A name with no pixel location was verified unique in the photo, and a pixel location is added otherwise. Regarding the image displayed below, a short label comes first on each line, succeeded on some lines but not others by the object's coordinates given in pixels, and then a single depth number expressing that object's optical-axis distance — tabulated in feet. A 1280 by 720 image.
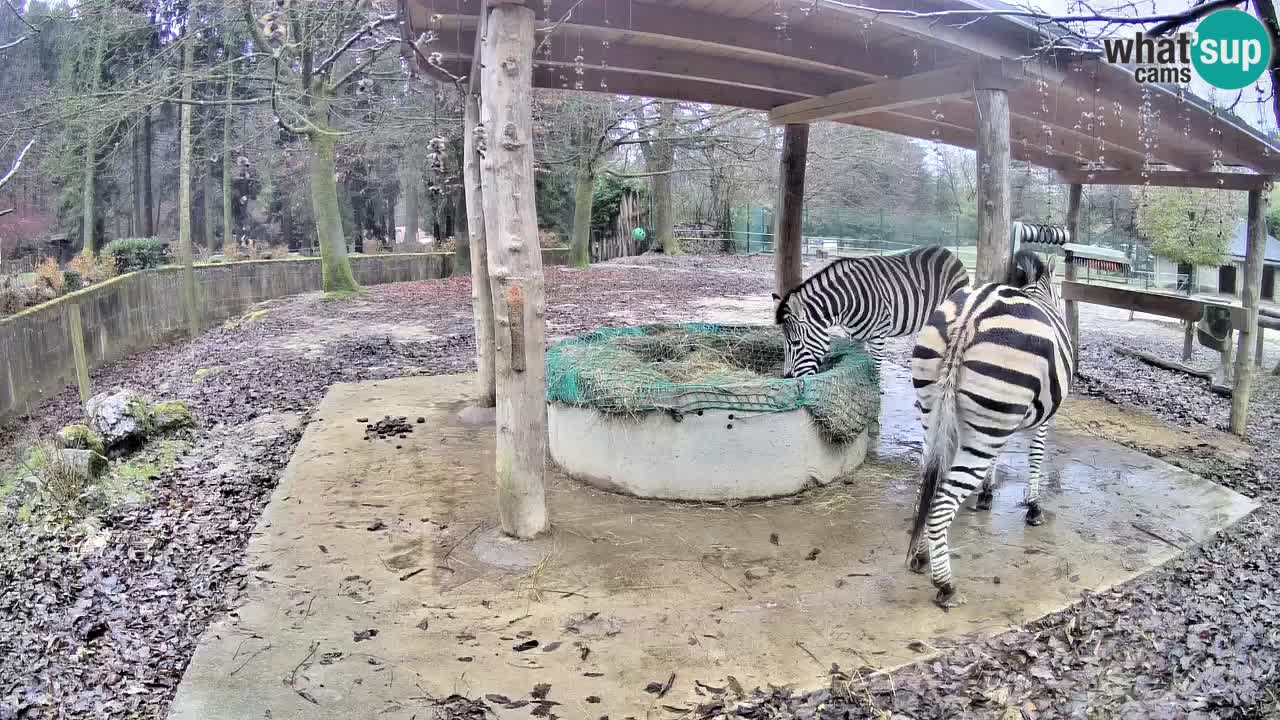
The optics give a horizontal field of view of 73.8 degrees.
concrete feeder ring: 17.58
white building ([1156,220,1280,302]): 55.06
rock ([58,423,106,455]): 22.03
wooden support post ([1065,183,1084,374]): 32.63
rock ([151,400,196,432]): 24.62
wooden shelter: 14.87
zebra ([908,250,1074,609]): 13.70
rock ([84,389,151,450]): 22.71
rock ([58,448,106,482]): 19.79
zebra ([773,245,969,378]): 22.44
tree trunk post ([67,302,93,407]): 27.71
